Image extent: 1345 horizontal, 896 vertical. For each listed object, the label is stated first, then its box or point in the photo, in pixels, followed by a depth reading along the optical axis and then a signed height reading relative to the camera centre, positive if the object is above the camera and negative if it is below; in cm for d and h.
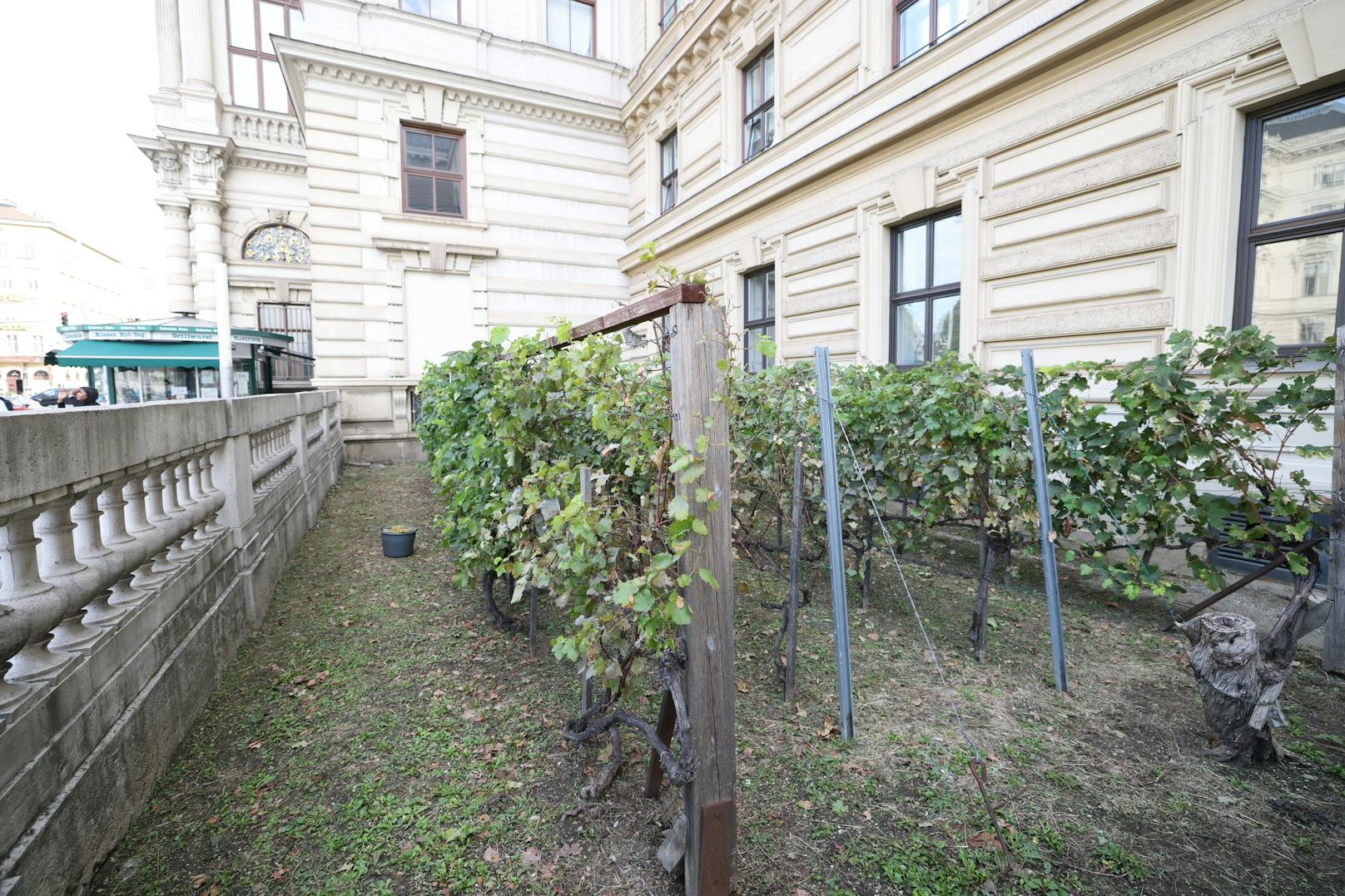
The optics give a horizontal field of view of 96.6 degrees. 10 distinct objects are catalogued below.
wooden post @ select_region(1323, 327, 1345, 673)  355 -95
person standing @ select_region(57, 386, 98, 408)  1198 +0
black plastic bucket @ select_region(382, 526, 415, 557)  606 -148
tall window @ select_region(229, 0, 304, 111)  1972 +1176
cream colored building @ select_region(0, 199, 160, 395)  6094 +1139
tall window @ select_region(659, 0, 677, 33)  1370 +886
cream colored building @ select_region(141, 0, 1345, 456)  511 +342
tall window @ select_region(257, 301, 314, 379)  2012 +249
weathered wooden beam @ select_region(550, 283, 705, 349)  197 +32
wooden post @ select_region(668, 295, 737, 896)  204 -76
